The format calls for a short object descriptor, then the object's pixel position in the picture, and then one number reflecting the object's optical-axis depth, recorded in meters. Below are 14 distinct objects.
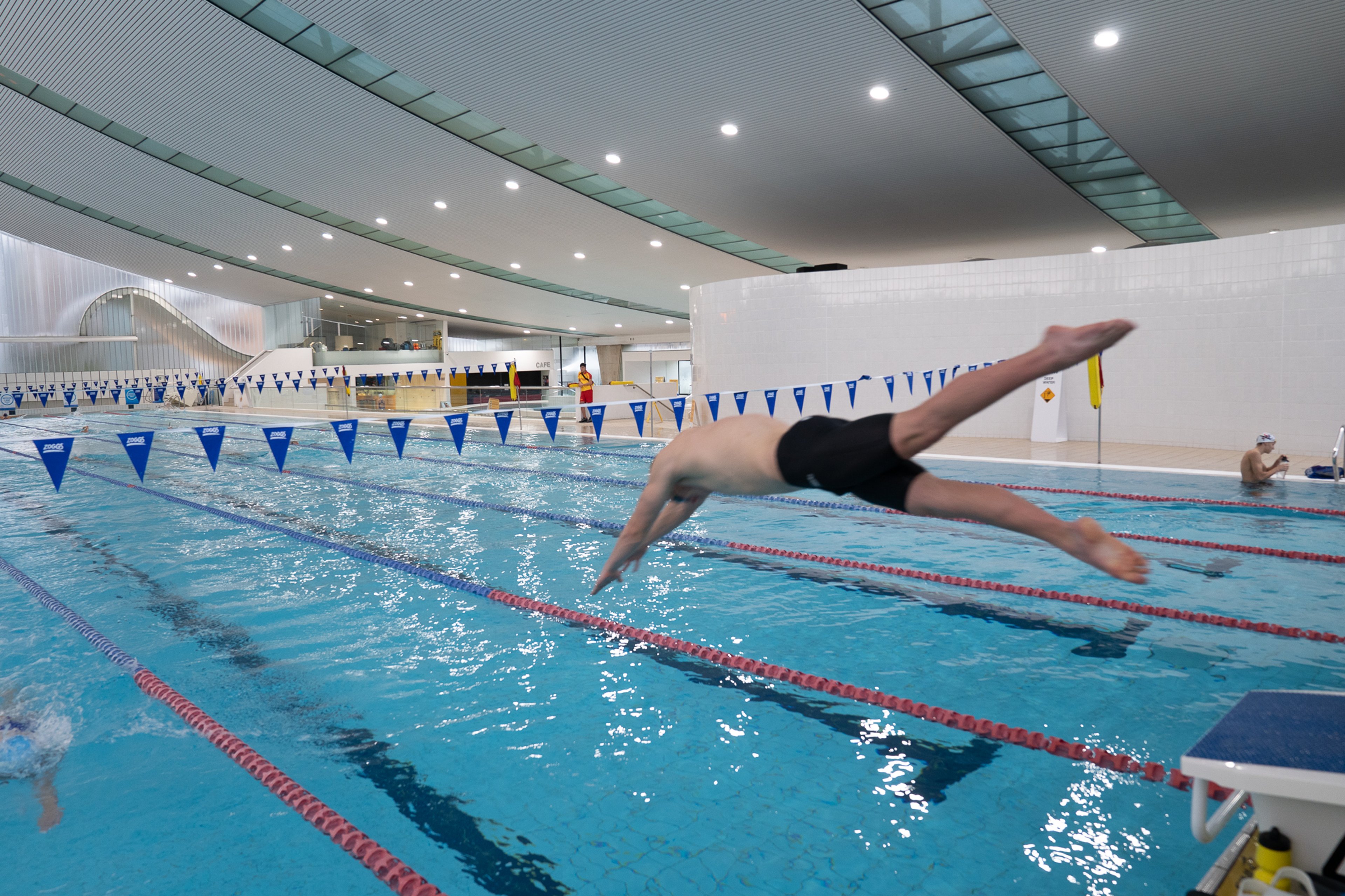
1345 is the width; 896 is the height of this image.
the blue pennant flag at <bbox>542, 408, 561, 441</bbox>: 10.96
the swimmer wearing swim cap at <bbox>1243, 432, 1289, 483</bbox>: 7.81
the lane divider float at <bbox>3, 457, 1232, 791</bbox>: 2.92
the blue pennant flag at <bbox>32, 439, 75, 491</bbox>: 6.31
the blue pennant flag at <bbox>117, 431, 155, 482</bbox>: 7.00
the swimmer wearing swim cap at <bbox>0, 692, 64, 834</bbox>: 2.86
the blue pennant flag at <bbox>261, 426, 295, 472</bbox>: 7.64
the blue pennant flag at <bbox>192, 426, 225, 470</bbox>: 7.51
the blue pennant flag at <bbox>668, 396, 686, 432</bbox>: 10.17
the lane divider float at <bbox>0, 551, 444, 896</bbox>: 2.43
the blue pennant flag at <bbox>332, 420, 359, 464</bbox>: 8.41
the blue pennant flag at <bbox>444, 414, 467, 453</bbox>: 8.73
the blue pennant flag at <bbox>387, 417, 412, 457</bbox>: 8.29
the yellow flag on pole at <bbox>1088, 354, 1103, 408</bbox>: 9.07
